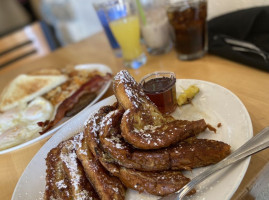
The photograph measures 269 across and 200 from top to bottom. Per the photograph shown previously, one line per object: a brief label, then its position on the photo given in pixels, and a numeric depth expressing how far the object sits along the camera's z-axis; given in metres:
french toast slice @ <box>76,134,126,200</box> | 0.22
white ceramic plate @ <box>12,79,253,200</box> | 0.20
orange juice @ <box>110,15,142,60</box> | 0.46
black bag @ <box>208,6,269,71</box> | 0.37
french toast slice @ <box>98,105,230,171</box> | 0.22
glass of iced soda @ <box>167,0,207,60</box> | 0.41
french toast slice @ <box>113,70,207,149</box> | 0.23
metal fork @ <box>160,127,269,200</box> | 0.20
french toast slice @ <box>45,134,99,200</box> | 0.23
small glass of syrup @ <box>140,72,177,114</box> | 0.31
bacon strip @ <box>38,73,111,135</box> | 0.36
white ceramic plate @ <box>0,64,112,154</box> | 0.33
